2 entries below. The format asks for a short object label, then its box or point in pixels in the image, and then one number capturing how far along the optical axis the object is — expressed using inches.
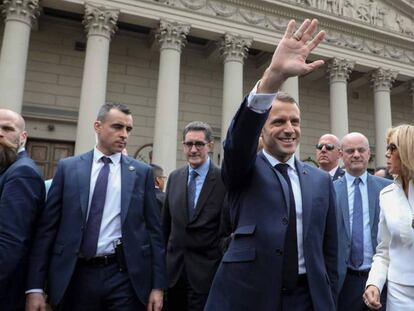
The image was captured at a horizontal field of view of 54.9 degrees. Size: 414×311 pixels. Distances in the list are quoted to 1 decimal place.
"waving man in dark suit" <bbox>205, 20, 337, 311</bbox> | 87.6
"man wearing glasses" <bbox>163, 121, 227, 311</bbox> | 168.2
